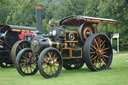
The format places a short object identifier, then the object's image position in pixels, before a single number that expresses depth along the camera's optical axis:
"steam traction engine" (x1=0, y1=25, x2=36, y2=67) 9.91
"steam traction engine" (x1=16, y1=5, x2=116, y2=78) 6.57
